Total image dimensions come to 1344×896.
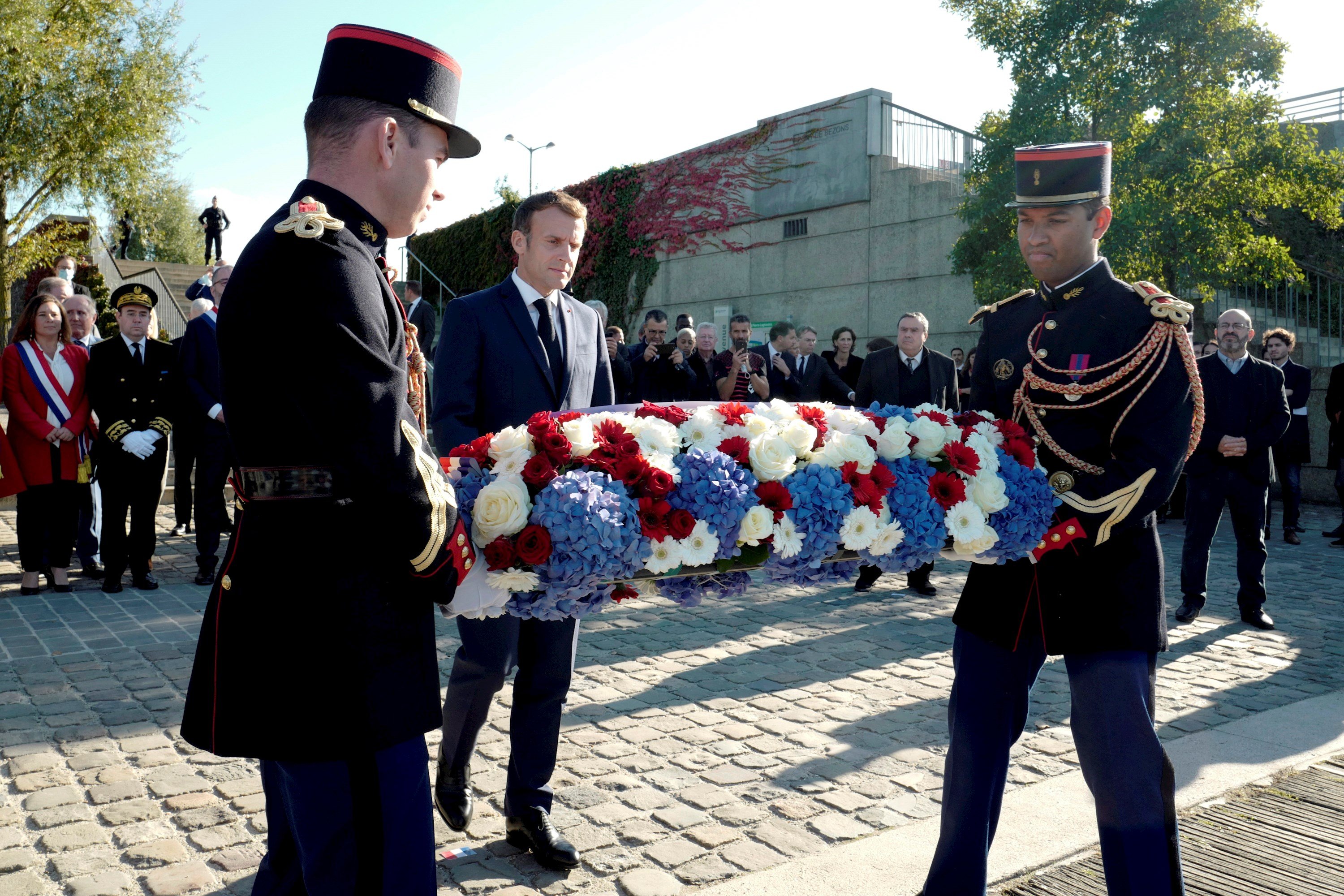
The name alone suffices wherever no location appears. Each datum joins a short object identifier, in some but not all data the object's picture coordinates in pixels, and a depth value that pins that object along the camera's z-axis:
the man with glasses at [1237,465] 7.52
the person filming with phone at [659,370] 11.29
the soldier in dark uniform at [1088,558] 2.79
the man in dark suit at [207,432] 8.45
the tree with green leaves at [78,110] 20.62
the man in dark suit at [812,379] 10.48
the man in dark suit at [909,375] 8.61
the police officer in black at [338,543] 1.90
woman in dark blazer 11.87
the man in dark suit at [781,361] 10.79
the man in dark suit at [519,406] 3.62
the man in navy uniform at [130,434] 8.16
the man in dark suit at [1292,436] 11.45
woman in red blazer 8.01
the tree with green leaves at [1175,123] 12.70
